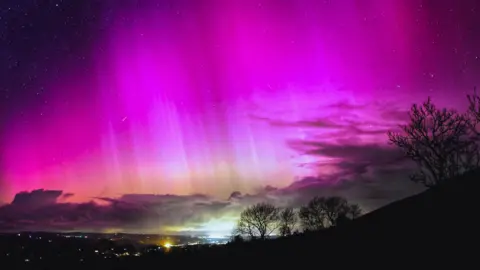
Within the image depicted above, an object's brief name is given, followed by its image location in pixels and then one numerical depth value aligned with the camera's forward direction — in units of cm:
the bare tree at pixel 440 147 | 5356
